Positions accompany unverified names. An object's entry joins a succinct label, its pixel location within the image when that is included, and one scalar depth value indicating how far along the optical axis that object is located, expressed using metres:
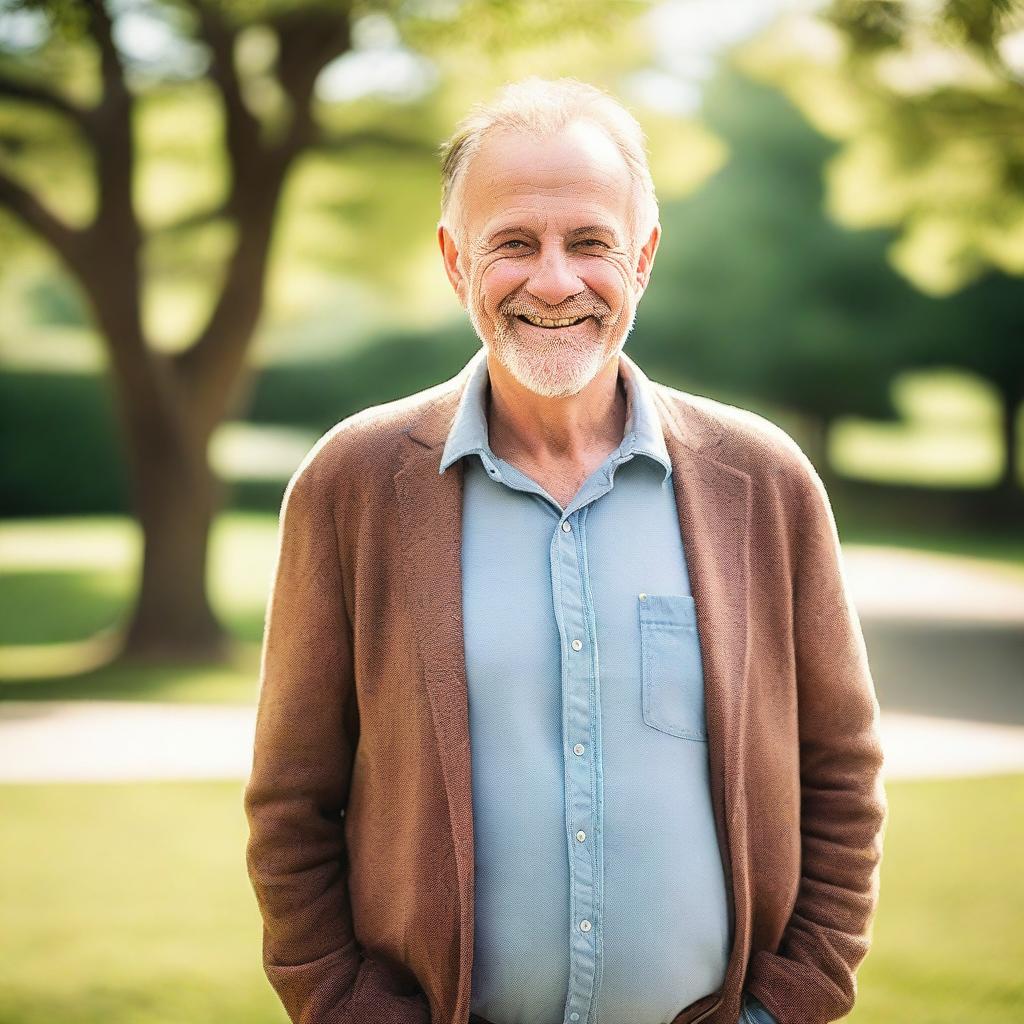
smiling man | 2.19
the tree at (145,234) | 11.55
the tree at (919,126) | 11.51
